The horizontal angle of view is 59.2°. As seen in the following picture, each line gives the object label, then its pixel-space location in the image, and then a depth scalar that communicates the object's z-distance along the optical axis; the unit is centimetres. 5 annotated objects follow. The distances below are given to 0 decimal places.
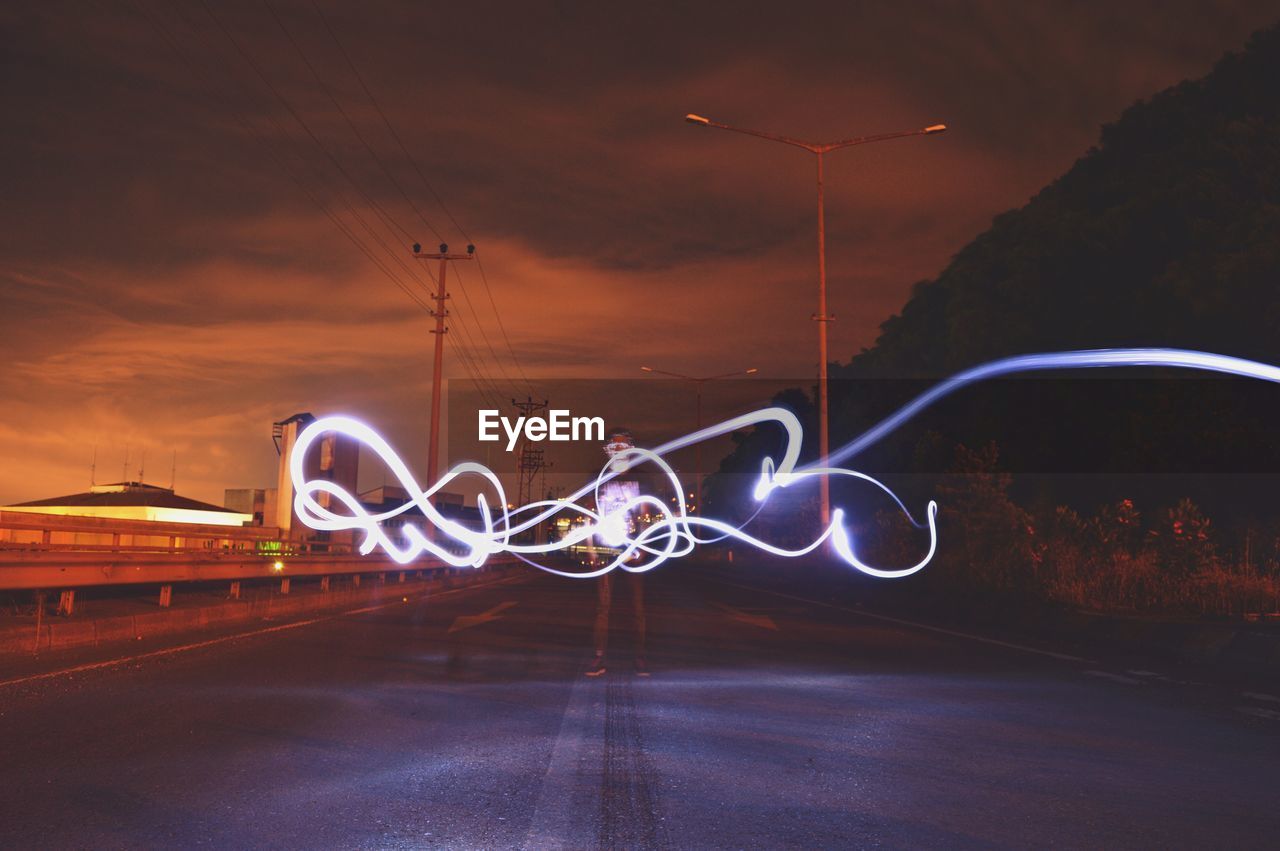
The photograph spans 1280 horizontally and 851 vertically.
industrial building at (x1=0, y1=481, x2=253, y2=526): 6600
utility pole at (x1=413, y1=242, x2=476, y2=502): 4647
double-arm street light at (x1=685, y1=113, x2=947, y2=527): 3325
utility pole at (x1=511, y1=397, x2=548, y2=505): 11869
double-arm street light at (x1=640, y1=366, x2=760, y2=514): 7106
